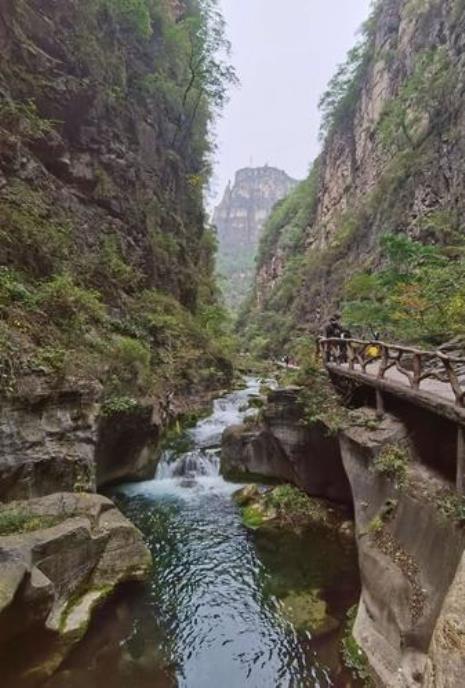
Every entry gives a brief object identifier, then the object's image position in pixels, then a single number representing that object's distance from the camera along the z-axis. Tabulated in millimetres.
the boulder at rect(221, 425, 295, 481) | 12906
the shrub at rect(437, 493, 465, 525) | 5750
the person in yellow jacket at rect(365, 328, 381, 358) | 14822
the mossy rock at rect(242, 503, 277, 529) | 10430
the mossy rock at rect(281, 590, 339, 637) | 6891
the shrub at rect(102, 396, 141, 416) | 11508
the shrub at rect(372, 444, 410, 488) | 7393
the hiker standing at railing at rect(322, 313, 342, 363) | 16484
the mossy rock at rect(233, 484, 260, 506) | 11703
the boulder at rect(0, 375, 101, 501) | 8148
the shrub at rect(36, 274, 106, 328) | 11516
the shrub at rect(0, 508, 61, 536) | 6508
